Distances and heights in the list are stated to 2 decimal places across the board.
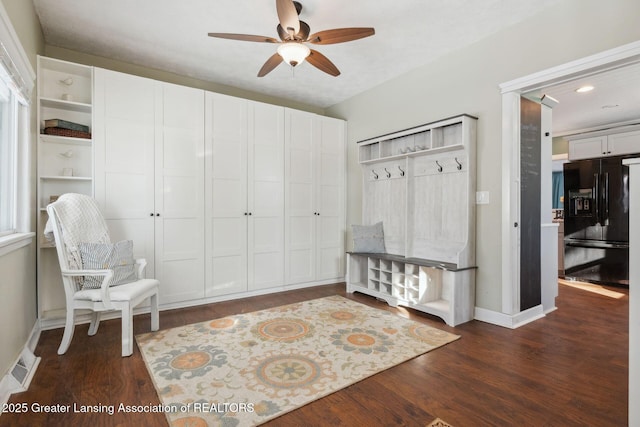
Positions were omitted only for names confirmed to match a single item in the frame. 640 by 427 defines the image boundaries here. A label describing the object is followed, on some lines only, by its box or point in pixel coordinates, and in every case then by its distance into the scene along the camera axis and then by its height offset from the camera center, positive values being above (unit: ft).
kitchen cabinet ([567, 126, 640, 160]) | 15.57 +3.50
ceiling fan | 7.15 +4.25
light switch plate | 10.04 +0.45
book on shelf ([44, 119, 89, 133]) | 9.36 +2.62
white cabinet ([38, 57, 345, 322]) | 9.97 +1.15
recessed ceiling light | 12.19 +4.73
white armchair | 7.61 -1.60
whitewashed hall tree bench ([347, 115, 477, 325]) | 10.10 -0.30
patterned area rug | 5.64 -3.34
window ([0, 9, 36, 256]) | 6.53 +1.55
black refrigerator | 15.03 -0.44
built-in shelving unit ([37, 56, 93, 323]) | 9.36 +2.01
